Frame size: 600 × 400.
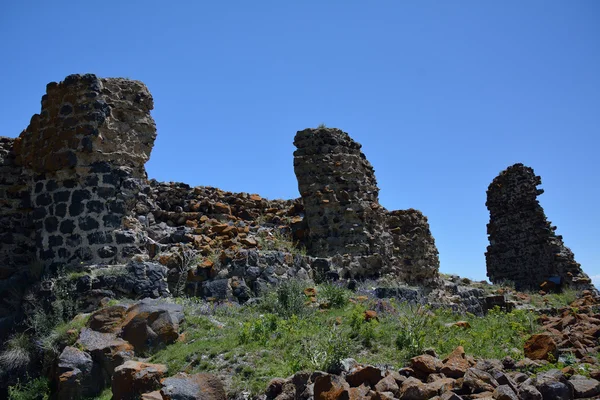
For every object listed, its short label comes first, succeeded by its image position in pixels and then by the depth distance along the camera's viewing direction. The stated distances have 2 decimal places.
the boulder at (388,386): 4.95
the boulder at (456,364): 5.15
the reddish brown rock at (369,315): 7.19
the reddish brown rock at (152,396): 5.20
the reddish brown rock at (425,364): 5.29
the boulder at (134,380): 5.65
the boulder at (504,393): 4.49
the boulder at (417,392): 4.77
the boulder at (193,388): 5.32
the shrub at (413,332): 5.99
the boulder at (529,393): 4.63
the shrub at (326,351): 5.51
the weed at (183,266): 8.67
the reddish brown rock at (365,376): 5.22
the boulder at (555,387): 4.68
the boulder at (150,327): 6.80
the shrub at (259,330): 6.52
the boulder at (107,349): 6.61
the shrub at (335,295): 8.44
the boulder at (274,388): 5.31
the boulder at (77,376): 6.45
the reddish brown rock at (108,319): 7.12
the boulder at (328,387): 4.91
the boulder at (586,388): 4.75
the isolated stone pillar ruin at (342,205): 11.16
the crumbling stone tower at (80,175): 8.64
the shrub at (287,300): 7.82
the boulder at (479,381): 4.72
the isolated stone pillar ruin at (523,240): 16.80
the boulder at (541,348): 5.87
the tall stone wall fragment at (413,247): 13.74
